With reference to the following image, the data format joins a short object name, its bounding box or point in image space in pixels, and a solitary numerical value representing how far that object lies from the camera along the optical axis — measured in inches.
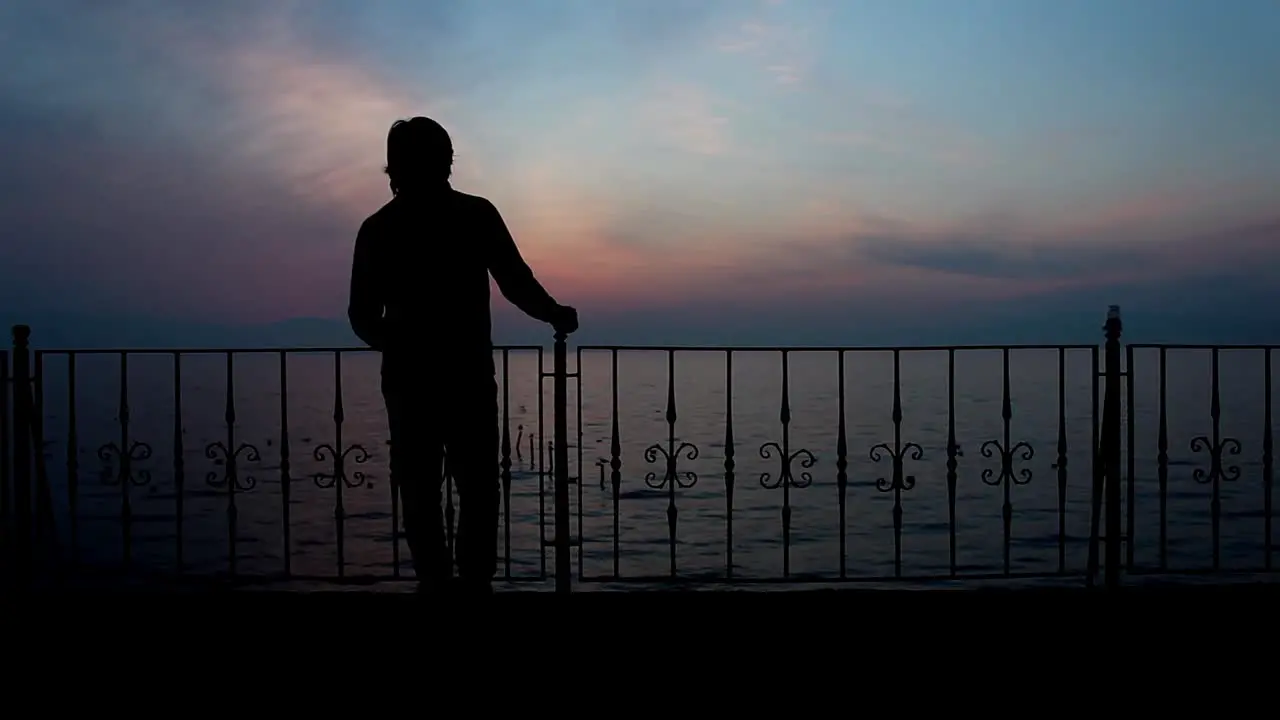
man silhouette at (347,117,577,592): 116.4
